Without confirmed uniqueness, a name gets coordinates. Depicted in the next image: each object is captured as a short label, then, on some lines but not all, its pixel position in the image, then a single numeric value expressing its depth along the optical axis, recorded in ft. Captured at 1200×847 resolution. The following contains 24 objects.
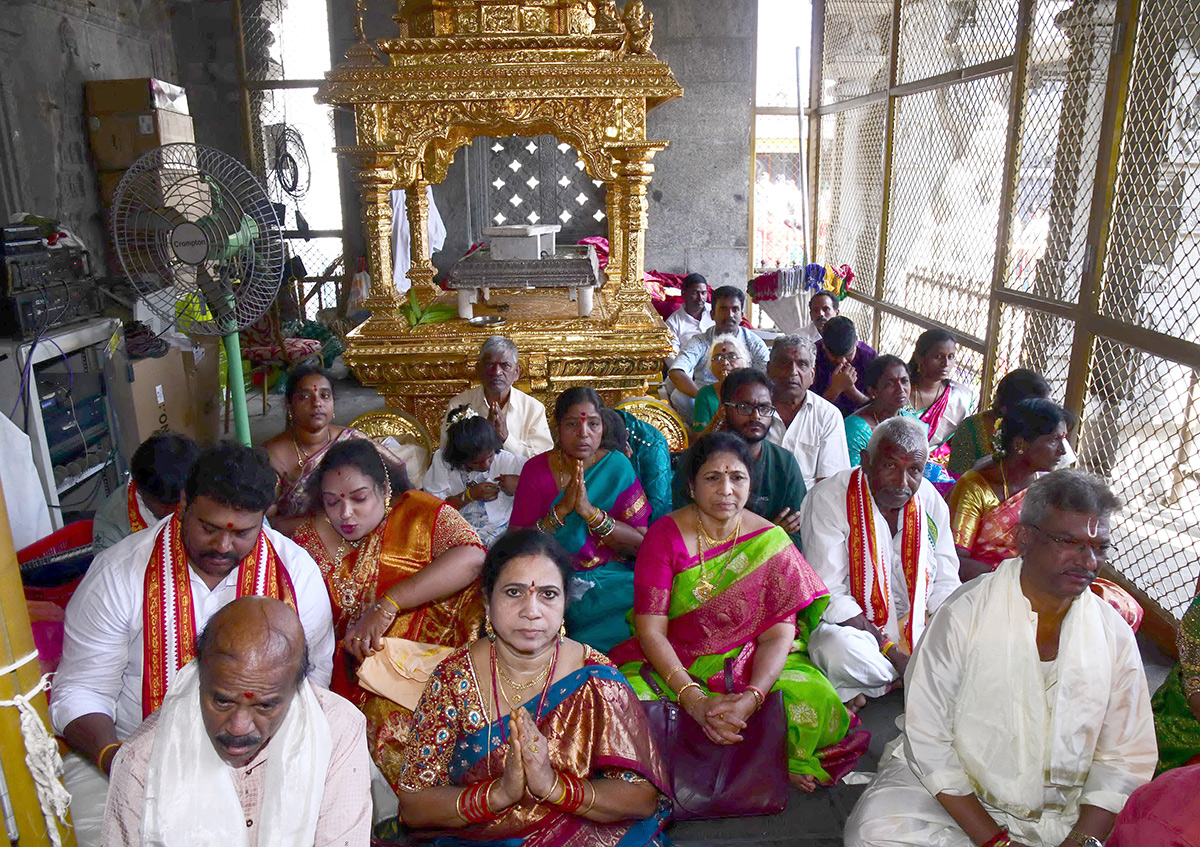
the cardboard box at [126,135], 21.86
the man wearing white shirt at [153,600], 6.77
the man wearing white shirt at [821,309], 18.98
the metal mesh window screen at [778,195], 30.37
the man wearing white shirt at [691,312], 21.30
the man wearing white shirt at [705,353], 18.22
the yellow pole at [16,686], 4.64
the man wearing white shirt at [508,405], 13.82
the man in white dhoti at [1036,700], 6.45
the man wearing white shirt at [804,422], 12.97
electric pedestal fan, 12.28
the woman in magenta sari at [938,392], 14.19
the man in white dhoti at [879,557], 9.36
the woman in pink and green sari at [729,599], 8.61
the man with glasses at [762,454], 11.28
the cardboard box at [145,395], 17.44
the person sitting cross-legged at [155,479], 8.59
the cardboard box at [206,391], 20.27
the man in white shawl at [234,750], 5.07
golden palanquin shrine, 15.92
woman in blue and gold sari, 6.44
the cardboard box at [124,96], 21.49
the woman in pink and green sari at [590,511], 10.44
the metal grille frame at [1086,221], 12.05
